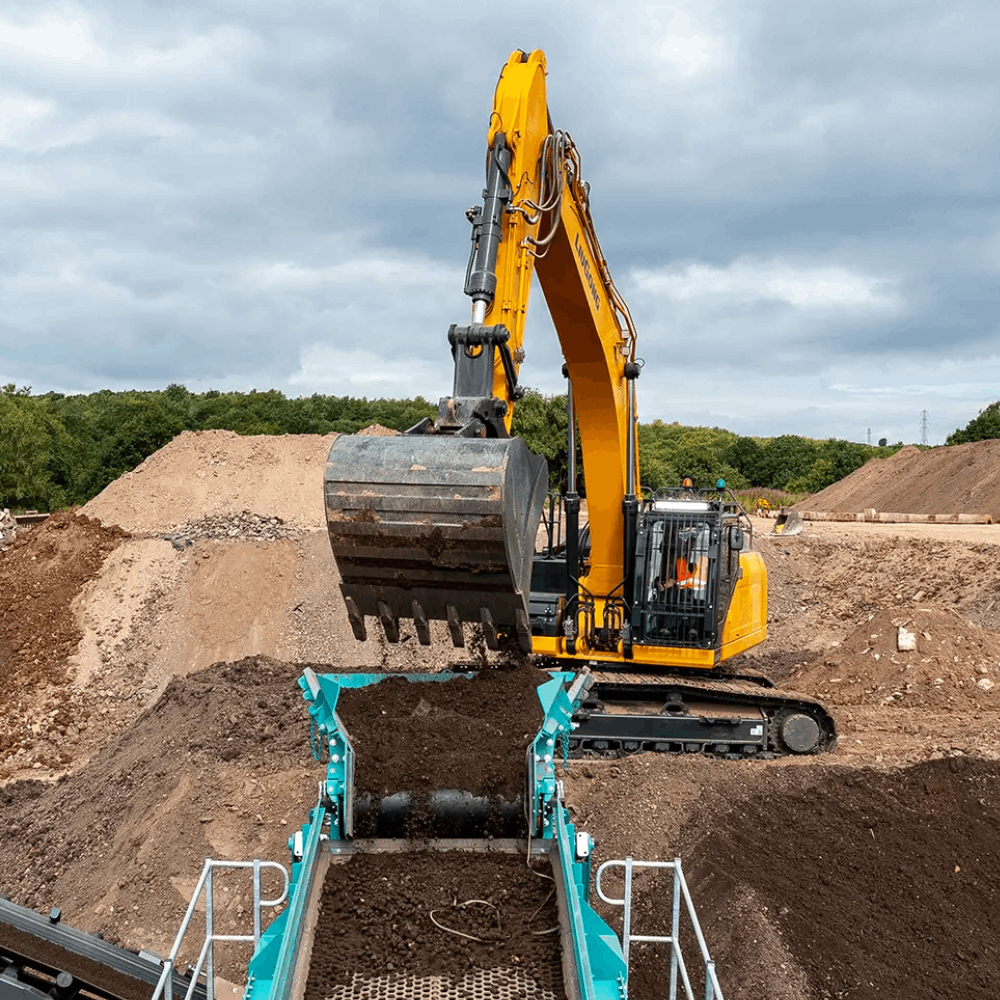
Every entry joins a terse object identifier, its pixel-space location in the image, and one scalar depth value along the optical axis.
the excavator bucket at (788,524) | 26.84
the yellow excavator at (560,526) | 5.00
